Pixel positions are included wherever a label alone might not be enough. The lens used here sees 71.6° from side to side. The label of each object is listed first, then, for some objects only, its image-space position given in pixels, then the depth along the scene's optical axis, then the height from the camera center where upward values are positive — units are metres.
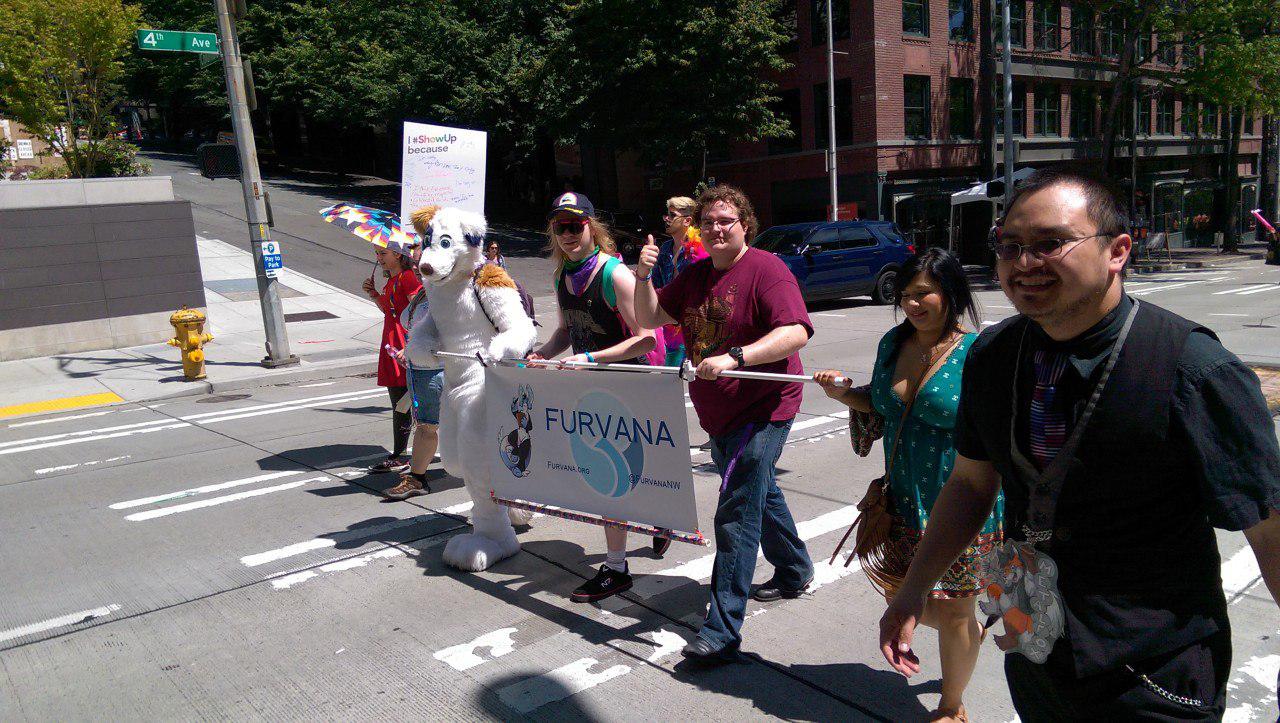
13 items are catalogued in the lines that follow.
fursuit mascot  5.01 -0.70
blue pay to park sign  12.73 -0.45
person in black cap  4.55 -0.51
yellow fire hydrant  12.12 -1.45
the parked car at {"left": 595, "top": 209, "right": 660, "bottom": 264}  27.36 -0.69
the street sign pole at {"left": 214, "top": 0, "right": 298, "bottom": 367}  12.36 +0.59
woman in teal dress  3.06 -0.84
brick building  28.48 +2.40
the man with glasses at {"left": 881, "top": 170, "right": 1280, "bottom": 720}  1.68 -0.58
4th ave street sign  10.43 +2.36
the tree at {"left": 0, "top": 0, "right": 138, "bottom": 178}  19.73 +3.81
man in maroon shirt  3.72 -0.75
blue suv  17.94 -1.28
